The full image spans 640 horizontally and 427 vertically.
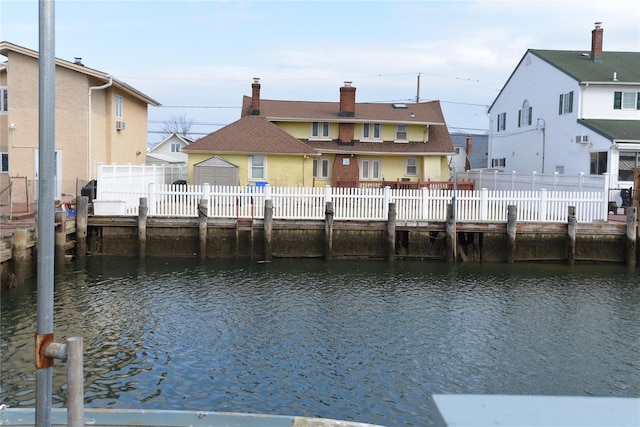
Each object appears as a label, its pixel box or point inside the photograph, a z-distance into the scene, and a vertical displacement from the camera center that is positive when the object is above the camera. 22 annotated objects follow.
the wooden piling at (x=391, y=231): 22.61 -1.39
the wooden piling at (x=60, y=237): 20.69 -1.64
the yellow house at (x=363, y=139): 38.44 +3.15
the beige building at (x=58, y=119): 27.58 +2.90
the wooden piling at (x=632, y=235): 22.42 -1.39
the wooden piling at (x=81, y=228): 22.00 -1.42
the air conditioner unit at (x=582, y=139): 31.31 +2.66
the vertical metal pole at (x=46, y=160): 3.91 +0.16
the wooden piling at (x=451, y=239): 22.80 -1.65
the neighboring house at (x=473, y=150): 60.59 +4.18
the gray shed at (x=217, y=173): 29.95 +0.71
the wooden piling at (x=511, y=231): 22.42 -1.32
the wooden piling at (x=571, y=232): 22.63 -1.33
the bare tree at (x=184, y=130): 116.44 +10.77
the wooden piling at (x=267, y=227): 22.48 -1.31
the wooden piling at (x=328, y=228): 22.52 -1.32
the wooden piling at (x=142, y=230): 22.25 -1.47
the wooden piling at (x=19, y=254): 17.62 -1.86
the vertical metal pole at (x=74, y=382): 4.07 -1.23
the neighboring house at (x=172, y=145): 65.50 +4.44
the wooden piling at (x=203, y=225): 22.34 -1.27
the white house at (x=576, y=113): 30.31 +4.33
